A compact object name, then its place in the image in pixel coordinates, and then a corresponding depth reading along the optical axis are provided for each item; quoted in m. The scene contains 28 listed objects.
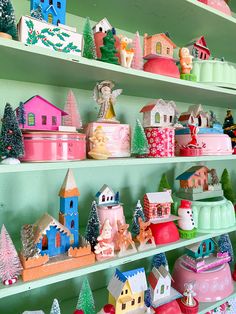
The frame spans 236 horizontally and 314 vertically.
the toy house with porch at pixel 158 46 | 0.86
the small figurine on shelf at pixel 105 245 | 0.76
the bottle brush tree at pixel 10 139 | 0.61
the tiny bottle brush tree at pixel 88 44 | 0.74
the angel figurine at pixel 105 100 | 0.82
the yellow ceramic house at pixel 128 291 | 0.82
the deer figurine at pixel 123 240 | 0.79
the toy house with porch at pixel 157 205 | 0.91
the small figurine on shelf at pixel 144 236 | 0.84
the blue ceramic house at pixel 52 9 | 0.67
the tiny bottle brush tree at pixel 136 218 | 0.87
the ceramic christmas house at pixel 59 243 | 0.67
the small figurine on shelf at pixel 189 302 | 0.93
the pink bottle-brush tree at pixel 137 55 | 0.84
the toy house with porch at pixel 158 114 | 0.89
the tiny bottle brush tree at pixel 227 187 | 1.24
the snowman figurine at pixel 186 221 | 0.94
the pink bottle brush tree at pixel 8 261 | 0.64
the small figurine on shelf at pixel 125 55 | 0.78
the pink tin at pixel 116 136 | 0.79
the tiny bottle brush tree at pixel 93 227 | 0.78
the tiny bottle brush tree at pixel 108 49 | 0.74
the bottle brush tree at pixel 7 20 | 0.59
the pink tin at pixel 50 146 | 0.66
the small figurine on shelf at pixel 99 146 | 0.74
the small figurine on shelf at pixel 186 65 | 0.93
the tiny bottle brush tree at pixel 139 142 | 0.84
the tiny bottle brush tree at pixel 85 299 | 0.81
